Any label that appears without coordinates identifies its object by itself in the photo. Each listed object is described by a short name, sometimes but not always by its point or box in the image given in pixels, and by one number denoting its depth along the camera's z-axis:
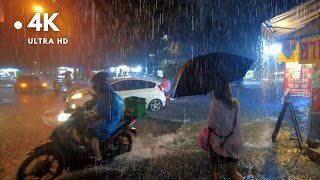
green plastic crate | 6.98
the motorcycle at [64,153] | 4.95
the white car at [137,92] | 11.03
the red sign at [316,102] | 6.23
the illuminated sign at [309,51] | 5.62
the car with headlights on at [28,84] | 21.52
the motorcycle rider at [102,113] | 5.23
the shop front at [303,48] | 5.87
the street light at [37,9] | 18.95
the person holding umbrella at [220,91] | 3.40
